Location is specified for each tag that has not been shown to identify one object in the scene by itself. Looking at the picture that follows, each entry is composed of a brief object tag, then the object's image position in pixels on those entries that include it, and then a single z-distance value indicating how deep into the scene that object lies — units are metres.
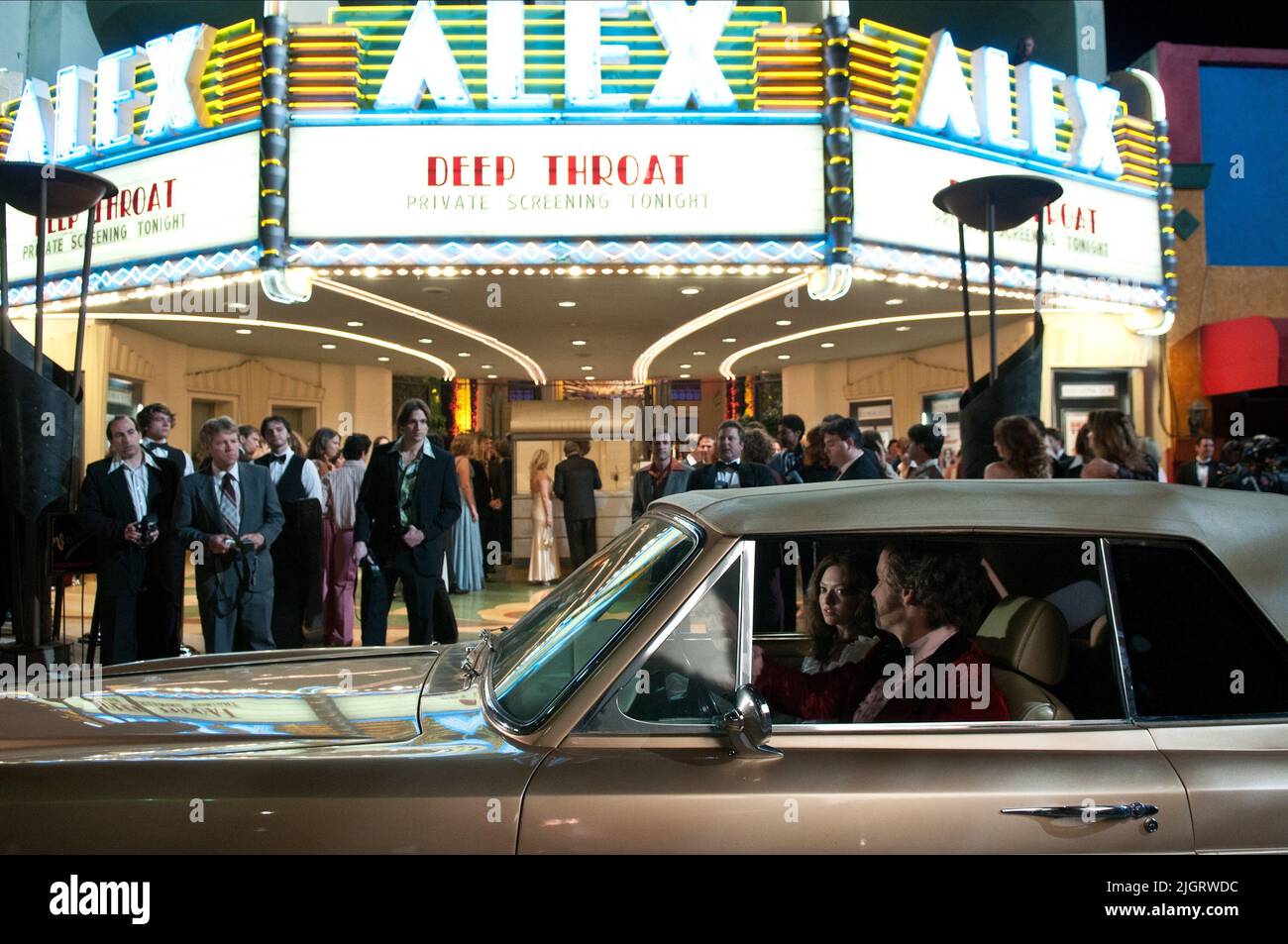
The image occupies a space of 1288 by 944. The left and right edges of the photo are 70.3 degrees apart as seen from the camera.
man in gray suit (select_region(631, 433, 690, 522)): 8.59
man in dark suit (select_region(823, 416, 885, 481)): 5.82
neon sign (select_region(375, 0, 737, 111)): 9.45
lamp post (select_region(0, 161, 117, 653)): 4.53
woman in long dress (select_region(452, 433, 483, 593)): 9.84
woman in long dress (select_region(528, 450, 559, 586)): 11.91
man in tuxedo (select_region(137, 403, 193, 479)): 5.79
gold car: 1.74
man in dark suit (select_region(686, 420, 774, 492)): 6.43
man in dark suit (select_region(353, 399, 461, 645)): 6.02
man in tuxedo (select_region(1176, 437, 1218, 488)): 8.38
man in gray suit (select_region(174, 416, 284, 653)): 5.66
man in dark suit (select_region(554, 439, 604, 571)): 11.08
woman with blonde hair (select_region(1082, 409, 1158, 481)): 5.21
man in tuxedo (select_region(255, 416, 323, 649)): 6.97
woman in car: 2.37
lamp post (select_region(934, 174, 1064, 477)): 5.53
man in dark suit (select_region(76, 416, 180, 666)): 5.36
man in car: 2.05
